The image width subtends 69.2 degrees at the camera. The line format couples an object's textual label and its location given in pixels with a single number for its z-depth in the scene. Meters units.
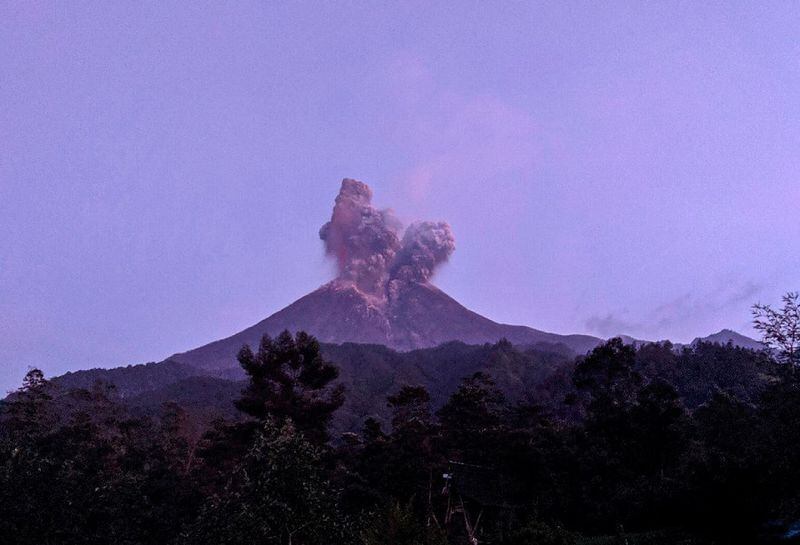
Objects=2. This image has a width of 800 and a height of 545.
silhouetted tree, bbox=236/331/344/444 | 40.06
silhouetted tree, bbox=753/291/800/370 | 39.94
